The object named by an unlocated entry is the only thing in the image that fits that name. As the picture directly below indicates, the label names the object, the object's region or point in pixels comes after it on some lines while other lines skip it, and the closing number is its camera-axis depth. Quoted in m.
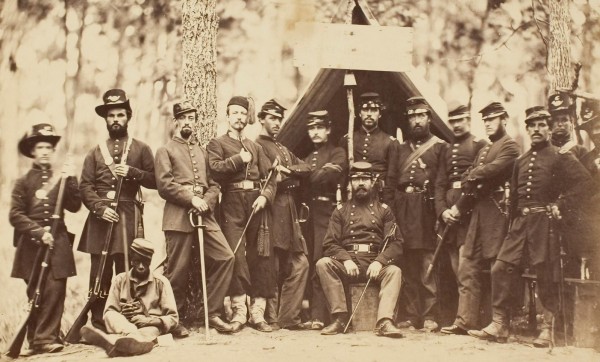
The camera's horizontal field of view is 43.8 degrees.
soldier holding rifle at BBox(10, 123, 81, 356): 5.73
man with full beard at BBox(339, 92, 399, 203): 6.81
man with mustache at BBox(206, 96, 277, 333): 6.40
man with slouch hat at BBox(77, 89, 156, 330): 6.01
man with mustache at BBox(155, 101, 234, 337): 6.18
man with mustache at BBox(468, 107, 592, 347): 5.84
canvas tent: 6.96
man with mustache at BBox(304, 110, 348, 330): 6.74
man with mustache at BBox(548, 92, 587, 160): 6.10
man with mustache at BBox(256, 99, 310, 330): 6.55
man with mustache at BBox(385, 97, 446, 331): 6.50
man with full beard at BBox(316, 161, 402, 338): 6.25
